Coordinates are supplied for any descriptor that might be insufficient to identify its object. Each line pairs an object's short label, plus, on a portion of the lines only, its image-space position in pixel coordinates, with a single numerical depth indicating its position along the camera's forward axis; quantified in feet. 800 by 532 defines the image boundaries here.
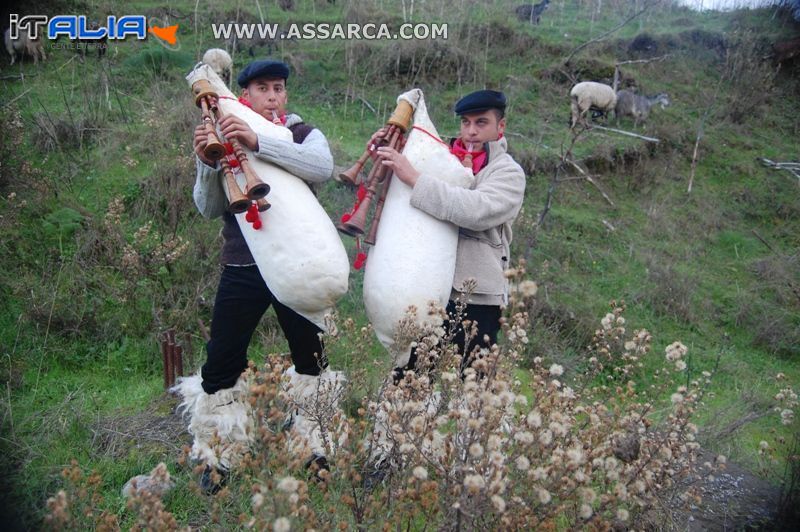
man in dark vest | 8.44
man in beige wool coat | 8.45
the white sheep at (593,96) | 28.07
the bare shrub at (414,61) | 30.14
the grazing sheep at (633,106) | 30.30
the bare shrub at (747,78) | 33.42
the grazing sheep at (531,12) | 39.40
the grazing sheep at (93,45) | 23.93
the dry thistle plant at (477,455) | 5.37
